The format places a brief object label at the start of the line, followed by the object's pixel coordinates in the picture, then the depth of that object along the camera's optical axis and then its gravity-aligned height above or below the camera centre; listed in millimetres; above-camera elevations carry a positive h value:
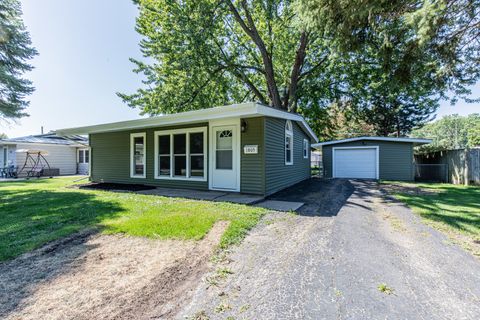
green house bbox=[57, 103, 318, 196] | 6867 +452
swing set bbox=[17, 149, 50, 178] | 14438 -211
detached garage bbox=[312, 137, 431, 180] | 13406 +287
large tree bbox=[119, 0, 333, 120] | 11766 +6130
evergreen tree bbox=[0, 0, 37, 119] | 11281 +5171
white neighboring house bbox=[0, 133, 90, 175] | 15523 +772
